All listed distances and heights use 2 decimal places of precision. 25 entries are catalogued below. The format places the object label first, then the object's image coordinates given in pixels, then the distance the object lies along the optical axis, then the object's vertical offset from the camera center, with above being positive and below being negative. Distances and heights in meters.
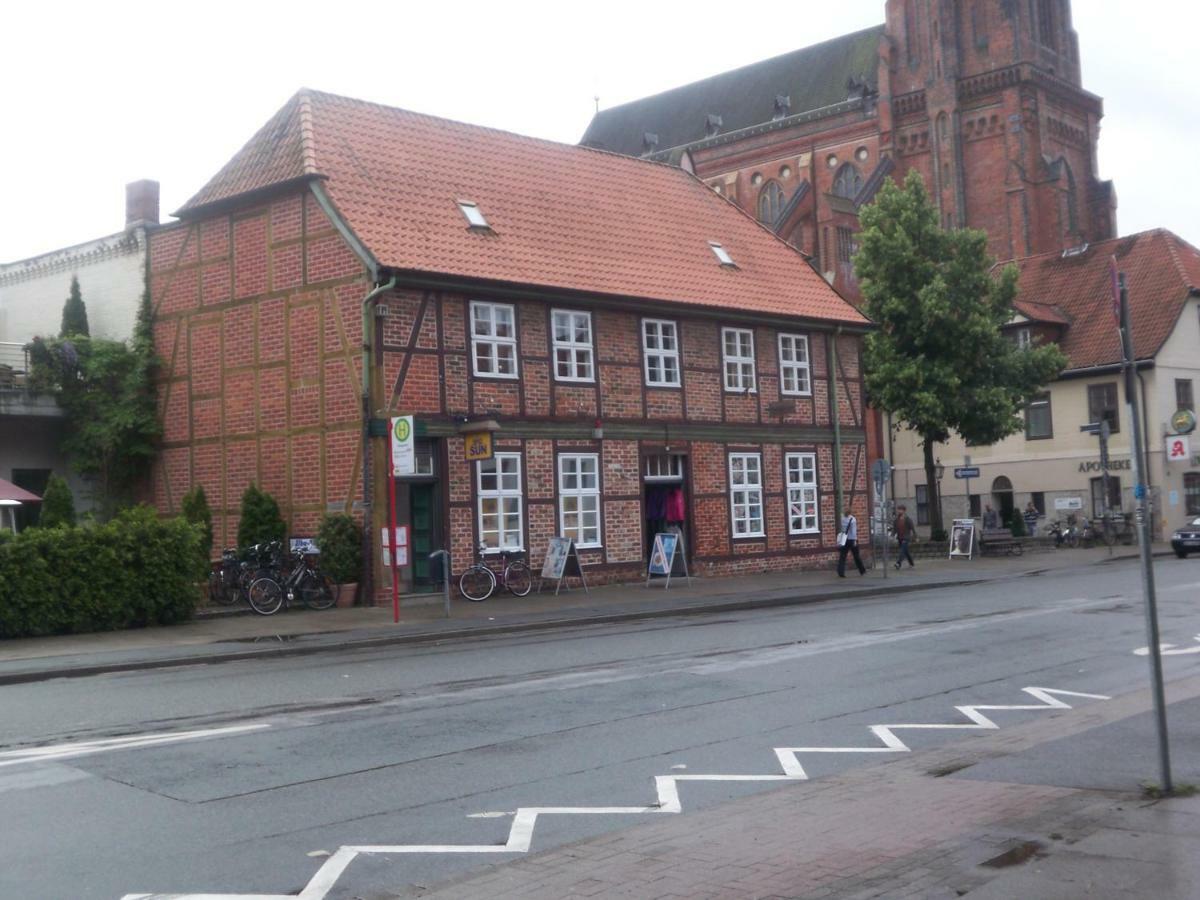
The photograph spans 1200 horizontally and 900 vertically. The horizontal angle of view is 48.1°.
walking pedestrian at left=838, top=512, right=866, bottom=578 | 29.48 +0.16
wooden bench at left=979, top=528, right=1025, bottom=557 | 38.66 -0.01
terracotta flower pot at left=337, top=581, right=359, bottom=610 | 23.50 -0.45
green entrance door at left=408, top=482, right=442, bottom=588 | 24.59 +0.75
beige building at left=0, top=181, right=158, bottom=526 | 28.80 +5.71
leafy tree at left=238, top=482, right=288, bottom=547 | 24.77 +0.94
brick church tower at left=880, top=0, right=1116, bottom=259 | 60.53 +19.72
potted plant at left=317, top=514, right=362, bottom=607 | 23.52 +0.27
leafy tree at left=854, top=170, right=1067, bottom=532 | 39.12 +6.25
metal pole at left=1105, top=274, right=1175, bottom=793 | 7.02 -0.05
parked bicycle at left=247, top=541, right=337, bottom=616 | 22.33 -0.22
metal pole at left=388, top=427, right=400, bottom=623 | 20.22 +0.37
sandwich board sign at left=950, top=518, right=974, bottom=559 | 37.69 +0.15
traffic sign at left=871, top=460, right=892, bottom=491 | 28.62 +1.60
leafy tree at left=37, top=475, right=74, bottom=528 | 26.09 +1.48
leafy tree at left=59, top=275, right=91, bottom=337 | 30.64 +5.98
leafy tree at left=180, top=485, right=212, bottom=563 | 26.47 +1.31
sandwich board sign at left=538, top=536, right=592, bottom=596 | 25.39 +0.01
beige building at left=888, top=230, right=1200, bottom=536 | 44.53 +4.95
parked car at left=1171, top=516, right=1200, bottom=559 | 35.84 -0.16
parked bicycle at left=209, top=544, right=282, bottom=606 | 23.23 -0.02
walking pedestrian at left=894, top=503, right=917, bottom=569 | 33.78 +0.35
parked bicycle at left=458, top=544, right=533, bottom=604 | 24.50 -0.29
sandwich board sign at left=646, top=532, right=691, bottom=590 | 26.48 +0.02
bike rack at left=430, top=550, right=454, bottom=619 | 21.17 -0.13
